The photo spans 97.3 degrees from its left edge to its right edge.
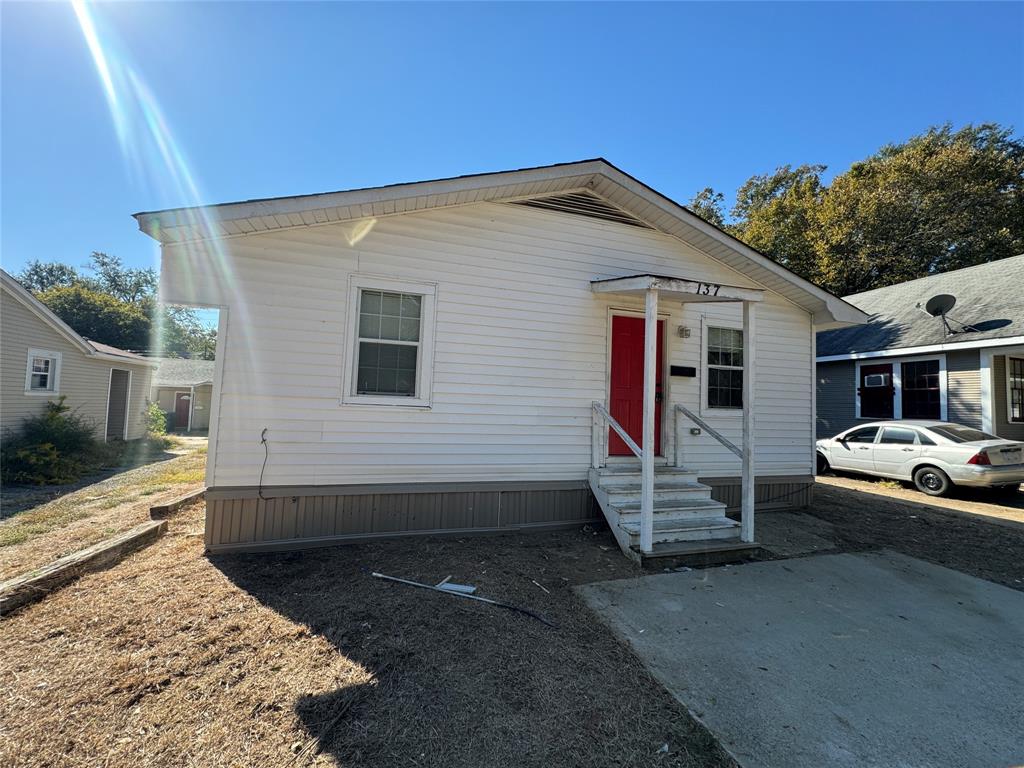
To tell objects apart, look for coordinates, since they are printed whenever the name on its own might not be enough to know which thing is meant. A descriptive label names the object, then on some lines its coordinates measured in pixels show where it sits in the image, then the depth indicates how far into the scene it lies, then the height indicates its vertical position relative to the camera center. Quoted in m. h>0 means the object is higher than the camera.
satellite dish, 11.60 +3.07
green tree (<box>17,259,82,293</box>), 49.12 +12.61
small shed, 23.17 -0.11
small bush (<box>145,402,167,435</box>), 17.56 -1.07
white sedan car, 8.20 -0.66
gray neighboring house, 10.44 +1.64
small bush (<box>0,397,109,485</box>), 9.57 -1.43
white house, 4.82 +0.60
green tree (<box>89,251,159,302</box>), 48.56 +12.38
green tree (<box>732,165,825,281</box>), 22.12 +9.55
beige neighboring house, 11.34 +0.57
